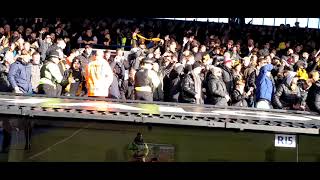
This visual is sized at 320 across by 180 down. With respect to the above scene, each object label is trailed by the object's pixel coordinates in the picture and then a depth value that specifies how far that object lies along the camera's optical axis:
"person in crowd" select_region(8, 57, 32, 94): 8.57
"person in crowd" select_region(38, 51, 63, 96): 8.33
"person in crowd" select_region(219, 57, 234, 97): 9.27
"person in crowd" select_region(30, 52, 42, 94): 9.18
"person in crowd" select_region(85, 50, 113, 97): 8.42
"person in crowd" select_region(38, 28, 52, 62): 11.45
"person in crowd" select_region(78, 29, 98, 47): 13.72
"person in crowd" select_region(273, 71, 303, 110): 9.41
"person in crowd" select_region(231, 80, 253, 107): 9.06
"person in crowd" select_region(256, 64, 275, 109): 9.17
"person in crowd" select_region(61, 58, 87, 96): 9.26
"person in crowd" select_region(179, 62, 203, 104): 8.45
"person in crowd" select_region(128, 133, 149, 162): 6.19
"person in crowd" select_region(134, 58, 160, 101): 8.49
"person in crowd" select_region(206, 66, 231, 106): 8.43
